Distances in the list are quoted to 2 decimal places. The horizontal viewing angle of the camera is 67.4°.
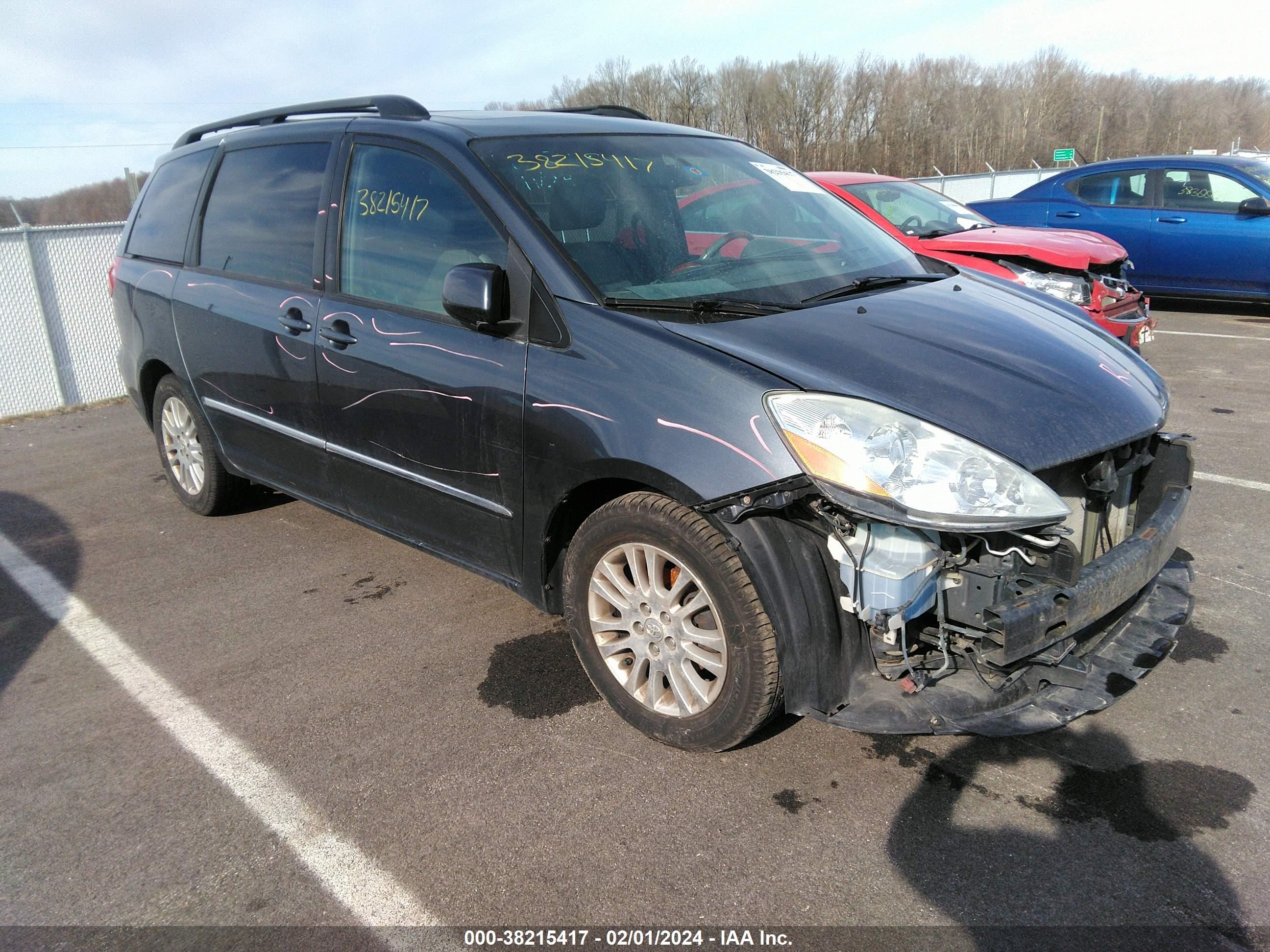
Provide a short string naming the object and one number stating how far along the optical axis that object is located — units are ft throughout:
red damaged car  22.67
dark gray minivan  8.13
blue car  31.60
